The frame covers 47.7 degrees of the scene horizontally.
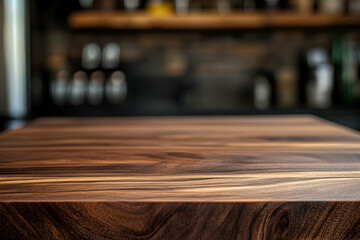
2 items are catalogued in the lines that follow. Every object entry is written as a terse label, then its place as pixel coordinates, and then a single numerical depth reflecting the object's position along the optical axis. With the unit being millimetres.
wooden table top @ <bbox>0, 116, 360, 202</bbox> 369
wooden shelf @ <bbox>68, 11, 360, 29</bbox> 2246
